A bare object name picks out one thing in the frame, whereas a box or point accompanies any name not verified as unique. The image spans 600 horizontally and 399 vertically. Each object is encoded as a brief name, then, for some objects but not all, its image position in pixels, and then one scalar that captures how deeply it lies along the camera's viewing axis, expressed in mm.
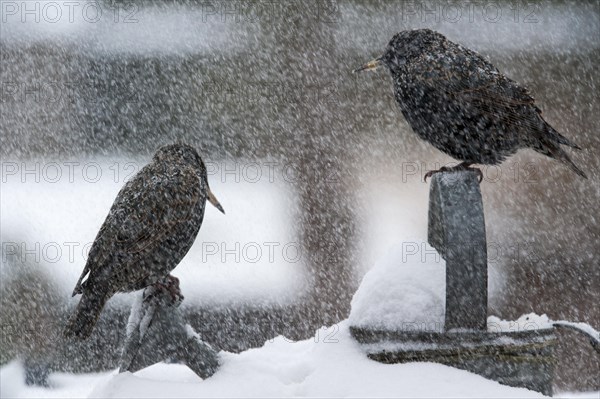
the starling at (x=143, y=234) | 5839
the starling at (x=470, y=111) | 5909
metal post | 5597
